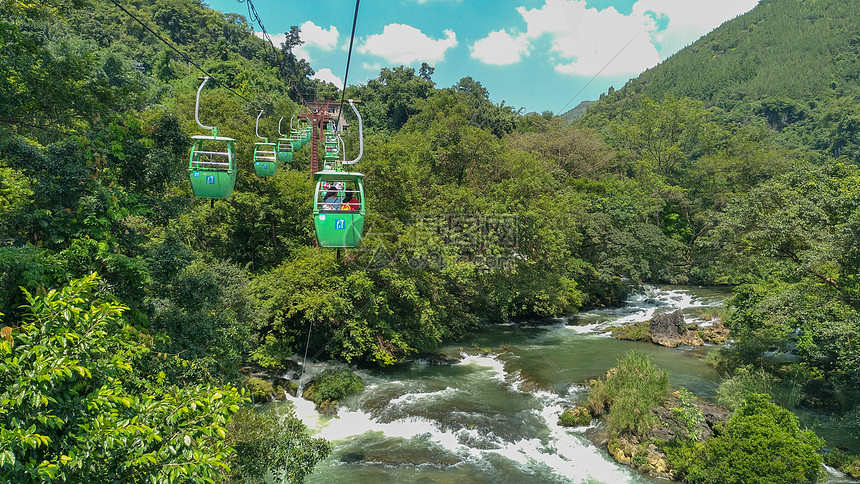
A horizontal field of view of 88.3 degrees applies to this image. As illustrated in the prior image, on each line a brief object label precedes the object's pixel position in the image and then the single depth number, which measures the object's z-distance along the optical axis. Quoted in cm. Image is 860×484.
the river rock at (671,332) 2380
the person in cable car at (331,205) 996
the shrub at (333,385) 1672
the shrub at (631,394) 1399
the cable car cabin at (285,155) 2231
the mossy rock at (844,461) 1203
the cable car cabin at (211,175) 1141
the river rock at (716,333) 2405
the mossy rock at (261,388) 1614
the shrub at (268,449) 930
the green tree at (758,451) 1016
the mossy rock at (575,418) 1523
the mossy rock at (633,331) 2436
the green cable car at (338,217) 974
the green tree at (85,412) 390
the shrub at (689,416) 1261
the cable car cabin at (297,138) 2349
